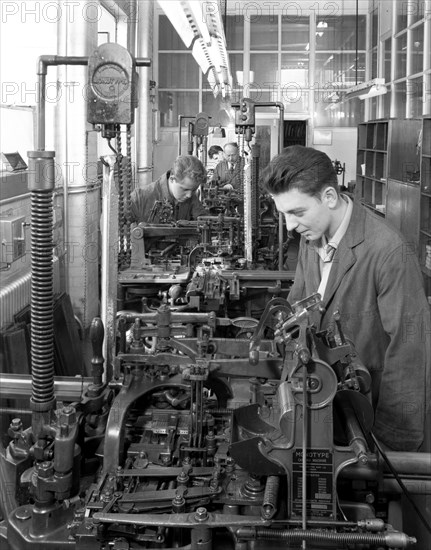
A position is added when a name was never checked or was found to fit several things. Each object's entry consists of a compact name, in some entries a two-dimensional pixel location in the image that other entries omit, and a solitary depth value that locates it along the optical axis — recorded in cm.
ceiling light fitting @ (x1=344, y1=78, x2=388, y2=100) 772
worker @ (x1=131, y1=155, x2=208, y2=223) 463
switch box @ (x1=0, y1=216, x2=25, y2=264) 345
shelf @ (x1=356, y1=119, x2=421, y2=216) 952
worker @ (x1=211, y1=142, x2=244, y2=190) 729
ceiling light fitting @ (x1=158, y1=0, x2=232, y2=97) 248
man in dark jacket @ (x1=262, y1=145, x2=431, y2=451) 179
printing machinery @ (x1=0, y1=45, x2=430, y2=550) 123
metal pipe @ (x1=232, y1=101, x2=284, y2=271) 429
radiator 363
